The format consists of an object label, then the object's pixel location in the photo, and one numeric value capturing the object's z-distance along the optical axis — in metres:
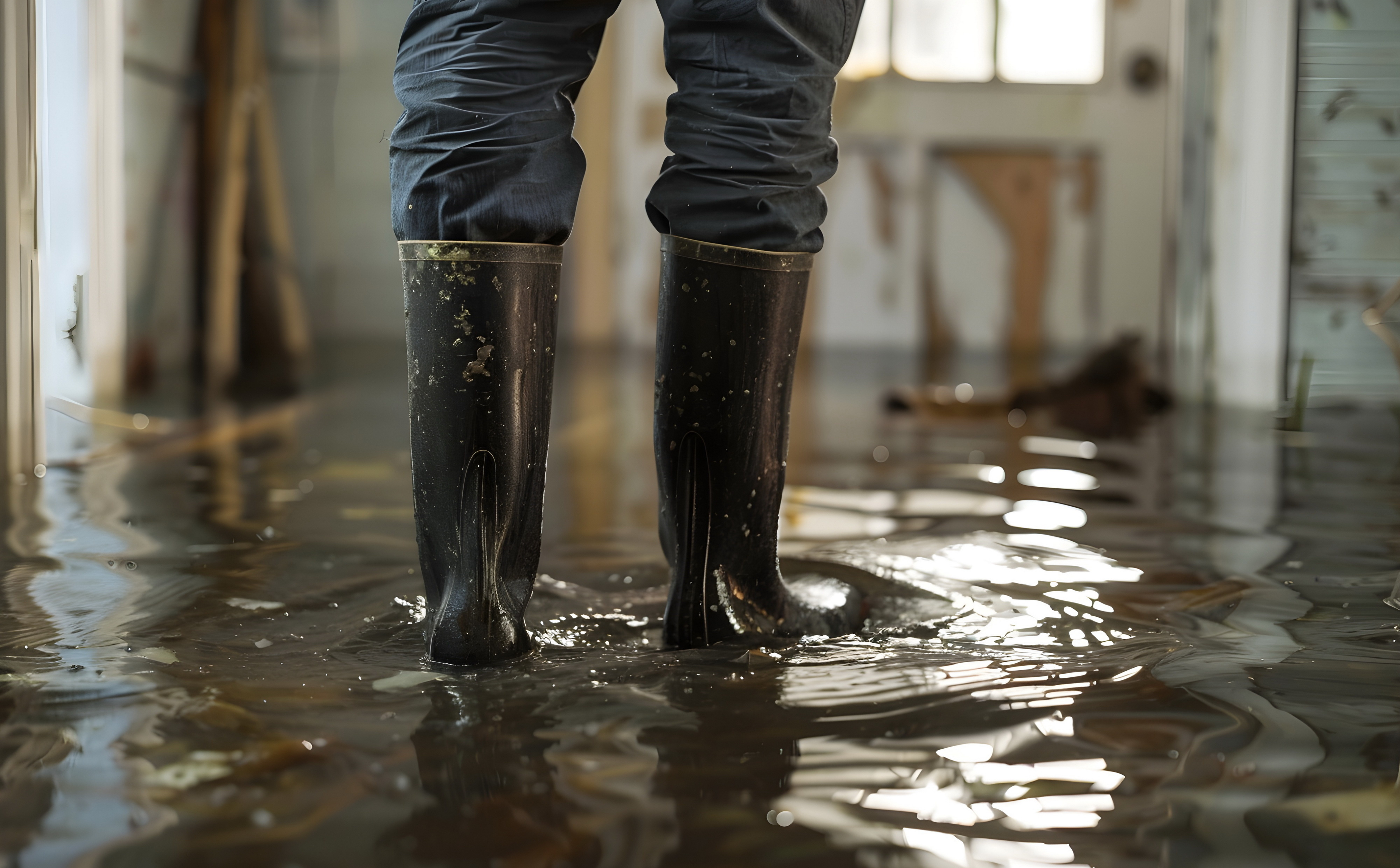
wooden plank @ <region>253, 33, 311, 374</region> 3.11
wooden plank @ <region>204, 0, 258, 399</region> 2.83
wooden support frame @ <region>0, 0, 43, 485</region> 1.47
